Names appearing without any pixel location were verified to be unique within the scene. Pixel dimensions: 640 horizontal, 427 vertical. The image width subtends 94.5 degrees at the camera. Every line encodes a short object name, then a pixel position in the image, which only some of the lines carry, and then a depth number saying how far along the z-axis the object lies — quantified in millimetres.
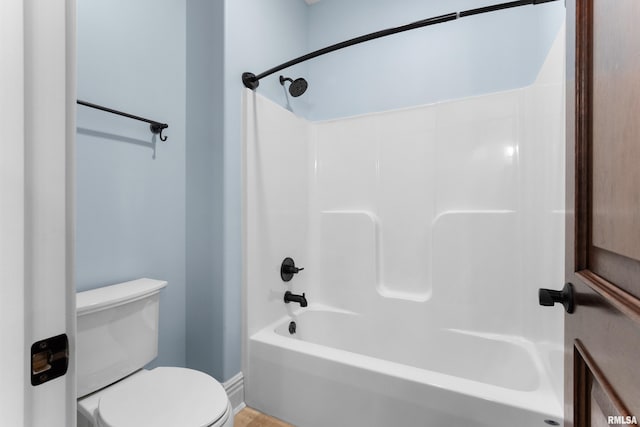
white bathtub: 1105
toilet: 981
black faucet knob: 1990
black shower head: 1764
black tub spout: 1902
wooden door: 383
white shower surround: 1264
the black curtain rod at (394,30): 1148
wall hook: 1477
